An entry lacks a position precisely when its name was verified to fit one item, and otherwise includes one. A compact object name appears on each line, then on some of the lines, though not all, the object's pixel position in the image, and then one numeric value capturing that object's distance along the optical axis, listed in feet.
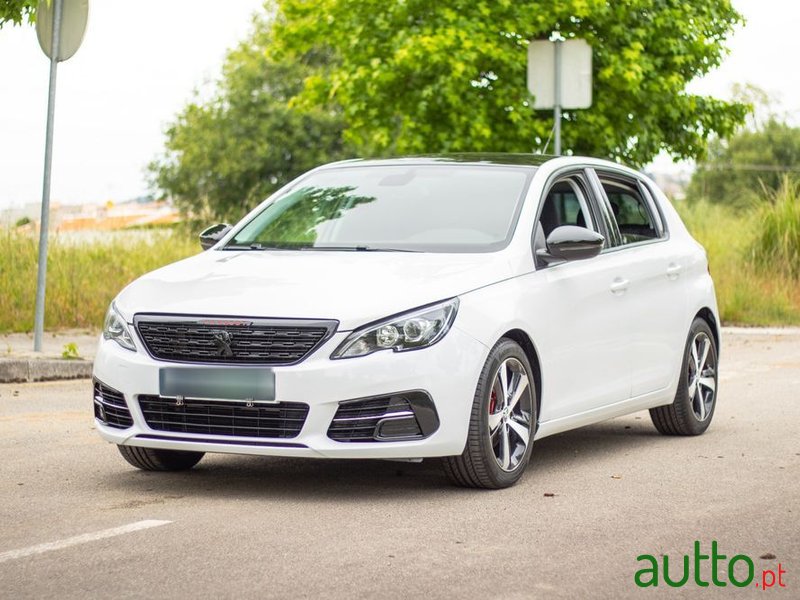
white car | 22.08
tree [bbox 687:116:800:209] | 197.71
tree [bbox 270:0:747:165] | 59.88
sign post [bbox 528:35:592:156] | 53.88
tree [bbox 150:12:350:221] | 168.04
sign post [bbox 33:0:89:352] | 42.63
